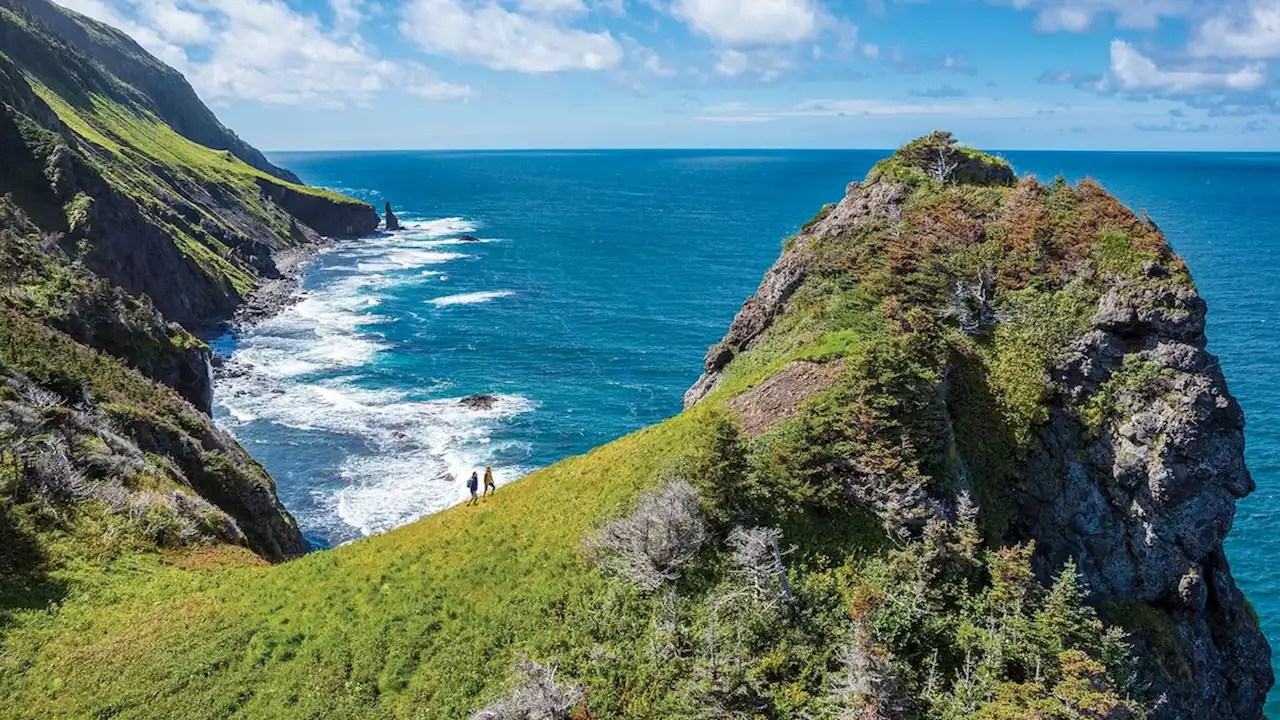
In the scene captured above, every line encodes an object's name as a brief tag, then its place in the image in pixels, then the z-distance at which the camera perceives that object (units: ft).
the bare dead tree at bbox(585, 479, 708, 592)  80.64
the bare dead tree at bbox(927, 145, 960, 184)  152.97
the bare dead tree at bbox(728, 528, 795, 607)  76.79
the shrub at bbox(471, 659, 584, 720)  66.74
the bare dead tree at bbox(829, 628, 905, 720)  64.80
